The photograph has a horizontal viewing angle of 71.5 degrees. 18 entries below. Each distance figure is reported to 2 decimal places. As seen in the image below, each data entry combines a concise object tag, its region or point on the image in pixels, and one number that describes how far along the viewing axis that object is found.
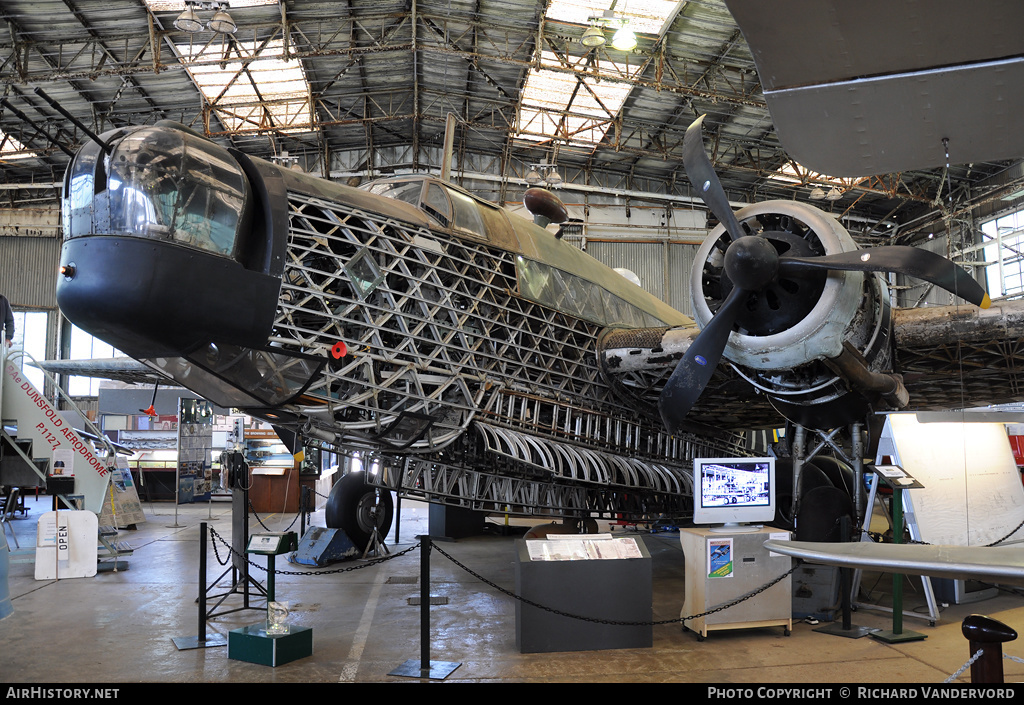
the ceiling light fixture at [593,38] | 16.44
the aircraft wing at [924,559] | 2.73
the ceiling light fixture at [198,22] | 15.12
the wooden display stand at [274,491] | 18.71
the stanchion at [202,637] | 6.17
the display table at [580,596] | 6.02
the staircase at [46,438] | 10.97
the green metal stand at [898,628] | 6.41
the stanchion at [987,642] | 3.25
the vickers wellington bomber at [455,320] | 5.35
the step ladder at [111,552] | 10.05
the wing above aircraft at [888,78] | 2.90
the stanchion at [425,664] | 5.40
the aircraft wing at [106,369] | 13.27
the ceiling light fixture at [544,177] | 21.62
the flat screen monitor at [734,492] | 6.73
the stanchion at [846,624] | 6.62
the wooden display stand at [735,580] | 6.41
